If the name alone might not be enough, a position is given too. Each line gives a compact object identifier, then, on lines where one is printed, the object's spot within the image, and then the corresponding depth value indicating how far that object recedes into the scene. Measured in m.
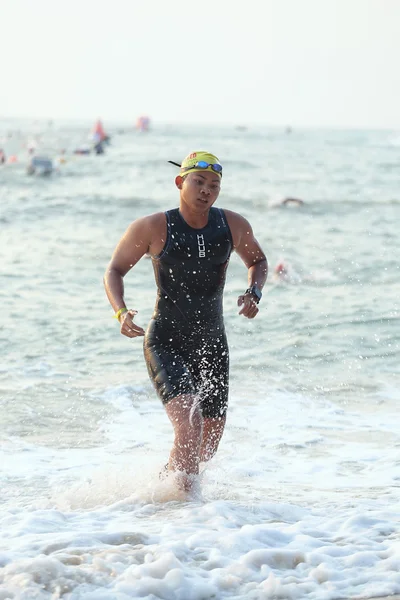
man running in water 5.21
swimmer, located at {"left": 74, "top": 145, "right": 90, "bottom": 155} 58.78
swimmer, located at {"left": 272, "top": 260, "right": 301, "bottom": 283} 14.42
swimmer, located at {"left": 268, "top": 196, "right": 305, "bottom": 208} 27.77
